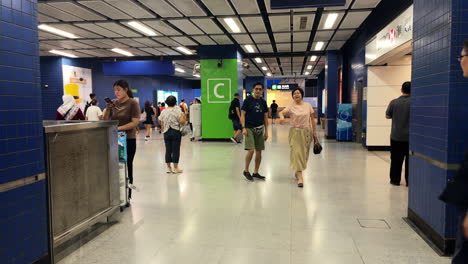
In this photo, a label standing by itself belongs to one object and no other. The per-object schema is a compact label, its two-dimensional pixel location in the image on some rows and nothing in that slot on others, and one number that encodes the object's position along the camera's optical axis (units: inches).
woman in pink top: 195.0
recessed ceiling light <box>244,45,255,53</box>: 468.1
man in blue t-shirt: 211.0
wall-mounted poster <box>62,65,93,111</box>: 532.1
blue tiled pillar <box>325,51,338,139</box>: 504.7
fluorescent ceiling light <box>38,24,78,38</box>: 341.7
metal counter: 107.2
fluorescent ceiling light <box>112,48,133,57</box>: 477.8
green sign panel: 446.9
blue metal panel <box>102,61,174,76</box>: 520.7
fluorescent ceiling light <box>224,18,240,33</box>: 323.9
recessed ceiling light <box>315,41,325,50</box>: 449.1
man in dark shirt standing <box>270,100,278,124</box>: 864.9
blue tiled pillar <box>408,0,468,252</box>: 103.3
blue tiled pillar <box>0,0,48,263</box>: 86.8
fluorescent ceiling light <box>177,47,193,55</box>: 471.1
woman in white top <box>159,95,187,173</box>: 232.5
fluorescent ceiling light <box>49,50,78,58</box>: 483.4
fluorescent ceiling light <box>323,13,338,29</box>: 309.5
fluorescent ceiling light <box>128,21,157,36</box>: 328.2
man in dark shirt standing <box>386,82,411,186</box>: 198.1
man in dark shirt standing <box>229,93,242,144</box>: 399.7
